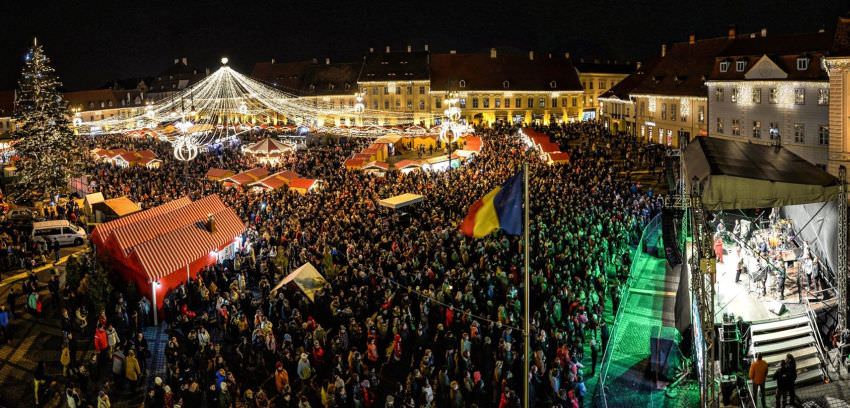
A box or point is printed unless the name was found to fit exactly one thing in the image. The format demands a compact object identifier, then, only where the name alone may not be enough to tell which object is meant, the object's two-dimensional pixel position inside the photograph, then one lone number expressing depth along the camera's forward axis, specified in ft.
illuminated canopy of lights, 170.91
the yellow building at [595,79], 253.65
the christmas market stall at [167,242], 56.29
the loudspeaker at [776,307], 42.98
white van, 81.02
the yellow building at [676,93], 137.59
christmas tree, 110.11
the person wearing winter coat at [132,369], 42.93
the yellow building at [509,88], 228.63
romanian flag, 33.78
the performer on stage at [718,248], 53.98
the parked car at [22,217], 93.66
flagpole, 28.14
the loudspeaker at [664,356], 42.01
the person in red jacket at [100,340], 45.55
